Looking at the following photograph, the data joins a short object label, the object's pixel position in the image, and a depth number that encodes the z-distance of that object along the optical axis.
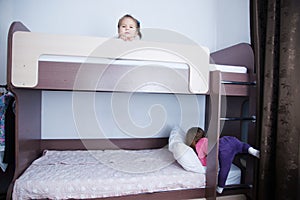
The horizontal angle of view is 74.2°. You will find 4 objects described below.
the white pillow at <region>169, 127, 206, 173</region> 1.43
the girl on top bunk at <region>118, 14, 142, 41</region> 1.68
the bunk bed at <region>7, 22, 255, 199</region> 1.24
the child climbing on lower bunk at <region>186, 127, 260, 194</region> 1.42
